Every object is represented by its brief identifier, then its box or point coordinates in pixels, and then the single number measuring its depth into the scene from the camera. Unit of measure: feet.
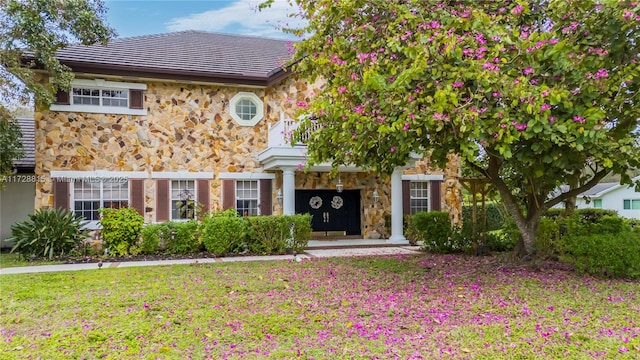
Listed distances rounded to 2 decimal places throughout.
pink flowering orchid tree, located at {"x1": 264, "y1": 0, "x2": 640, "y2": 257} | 19.92
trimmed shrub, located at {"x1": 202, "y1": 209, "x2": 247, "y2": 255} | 38.83
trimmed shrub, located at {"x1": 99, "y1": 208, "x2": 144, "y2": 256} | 38.65
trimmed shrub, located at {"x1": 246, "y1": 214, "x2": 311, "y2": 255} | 40.29
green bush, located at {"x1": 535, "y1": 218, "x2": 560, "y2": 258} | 33.83
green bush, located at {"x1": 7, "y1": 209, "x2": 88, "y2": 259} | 38.04
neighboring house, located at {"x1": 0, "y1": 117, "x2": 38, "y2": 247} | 49.88
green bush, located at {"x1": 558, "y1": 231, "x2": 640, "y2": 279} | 26.91
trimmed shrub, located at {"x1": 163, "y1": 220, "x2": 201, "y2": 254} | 39.58
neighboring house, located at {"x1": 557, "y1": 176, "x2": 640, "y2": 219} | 112.95
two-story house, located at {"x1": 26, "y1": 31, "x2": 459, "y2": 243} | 43.68
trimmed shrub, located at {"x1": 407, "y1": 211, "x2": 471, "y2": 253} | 40.91
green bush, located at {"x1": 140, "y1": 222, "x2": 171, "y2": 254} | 39.06
